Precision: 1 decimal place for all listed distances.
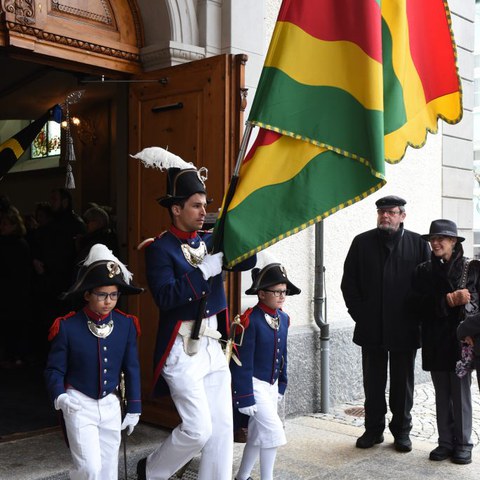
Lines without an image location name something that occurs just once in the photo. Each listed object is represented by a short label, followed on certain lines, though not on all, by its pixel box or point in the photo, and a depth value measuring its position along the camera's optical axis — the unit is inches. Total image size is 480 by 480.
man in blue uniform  173.2
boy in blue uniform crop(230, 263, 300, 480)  190.1
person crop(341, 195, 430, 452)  245.3
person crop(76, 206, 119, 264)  293.6
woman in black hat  229.8
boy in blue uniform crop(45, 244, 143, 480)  159.0
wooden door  225.5
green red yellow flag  160.1
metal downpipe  290.0
